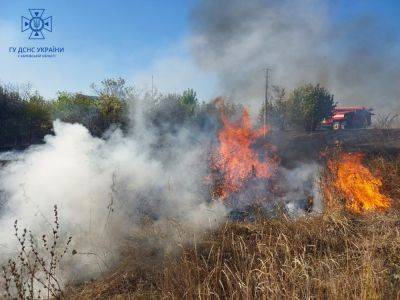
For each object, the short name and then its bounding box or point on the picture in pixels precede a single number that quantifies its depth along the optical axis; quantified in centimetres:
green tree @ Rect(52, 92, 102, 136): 2311
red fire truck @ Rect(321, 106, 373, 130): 3838
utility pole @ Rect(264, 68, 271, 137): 2127
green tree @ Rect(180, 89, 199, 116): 3009
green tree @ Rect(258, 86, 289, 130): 3459
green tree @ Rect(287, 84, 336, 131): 3528
